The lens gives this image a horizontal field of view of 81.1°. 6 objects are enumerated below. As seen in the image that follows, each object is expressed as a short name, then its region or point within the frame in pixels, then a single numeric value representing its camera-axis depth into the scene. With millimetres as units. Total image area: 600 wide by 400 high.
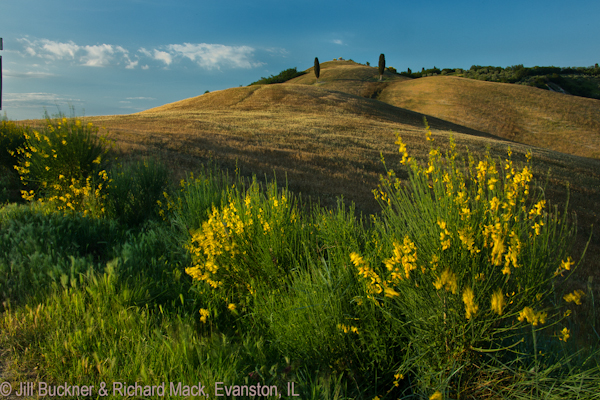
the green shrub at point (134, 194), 6379
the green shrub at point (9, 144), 8969
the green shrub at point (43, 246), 3666
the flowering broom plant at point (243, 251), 3615
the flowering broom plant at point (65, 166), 6652
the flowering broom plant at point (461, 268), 2387
